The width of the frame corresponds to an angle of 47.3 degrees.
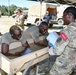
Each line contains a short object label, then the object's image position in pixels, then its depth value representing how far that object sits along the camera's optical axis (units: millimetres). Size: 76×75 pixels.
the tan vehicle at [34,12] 8262
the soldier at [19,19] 3648
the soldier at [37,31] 1801
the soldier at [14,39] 1330
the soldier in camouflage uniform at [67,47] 1051
